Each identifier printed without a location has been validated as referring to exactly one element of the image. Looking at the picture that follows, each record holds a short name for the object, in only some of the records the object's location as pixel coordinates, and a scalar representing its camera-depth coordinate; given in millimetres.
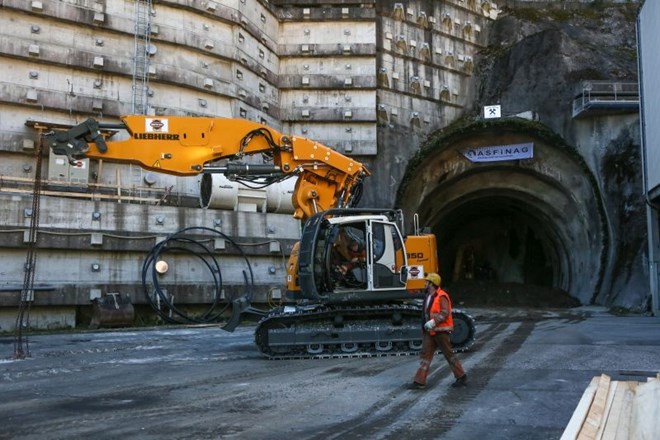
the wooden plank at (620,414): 5078
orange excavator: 11133
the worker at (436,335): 7977
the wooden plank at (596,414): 5012
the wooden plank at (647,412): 4867
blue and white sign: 27484
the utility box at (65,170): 19281
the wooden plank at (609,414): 5143
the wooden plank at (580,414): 4967
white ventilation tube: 19984
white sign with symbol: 27812
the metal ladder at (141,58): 20828
